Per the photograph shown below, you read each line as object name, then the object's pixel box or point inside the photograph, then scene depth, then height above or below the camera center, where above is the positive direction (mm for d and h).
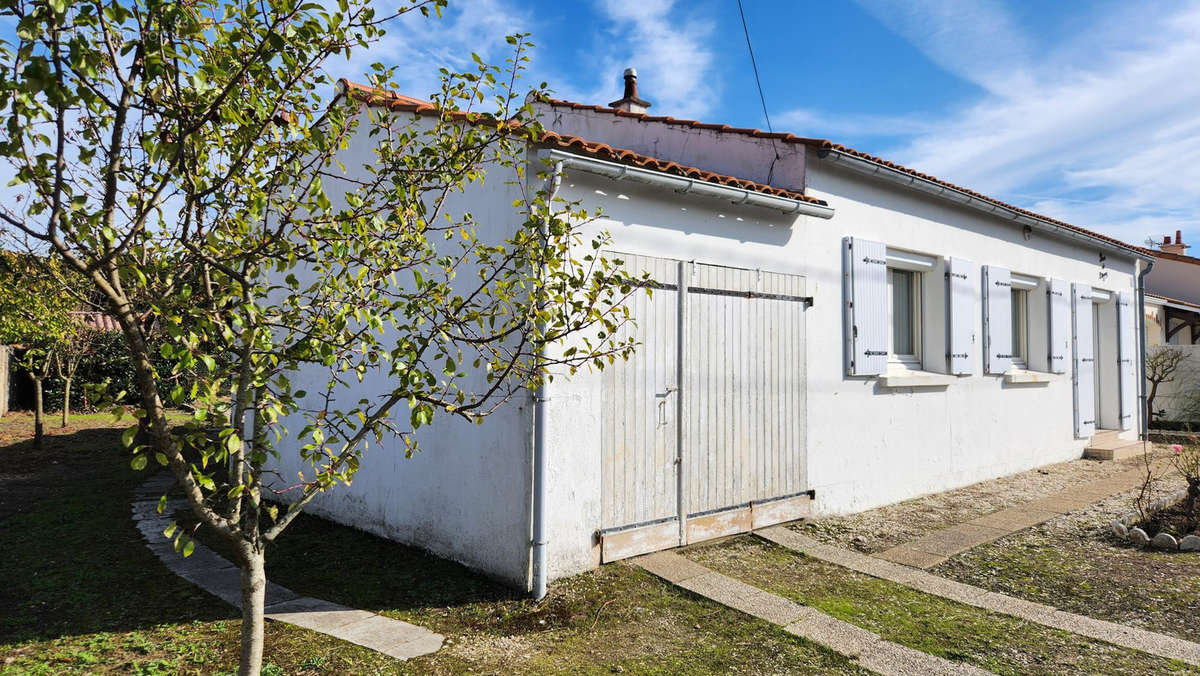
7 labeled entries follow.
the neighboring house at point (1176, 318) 15133 +1304
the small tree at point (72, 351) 11805 +152
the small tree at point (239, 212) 1900 +507
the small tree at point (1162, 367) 14273 +50
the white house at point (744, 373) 4777 -61
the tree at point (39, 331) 9336 +389
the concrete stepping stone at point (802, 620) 3613 -1526
